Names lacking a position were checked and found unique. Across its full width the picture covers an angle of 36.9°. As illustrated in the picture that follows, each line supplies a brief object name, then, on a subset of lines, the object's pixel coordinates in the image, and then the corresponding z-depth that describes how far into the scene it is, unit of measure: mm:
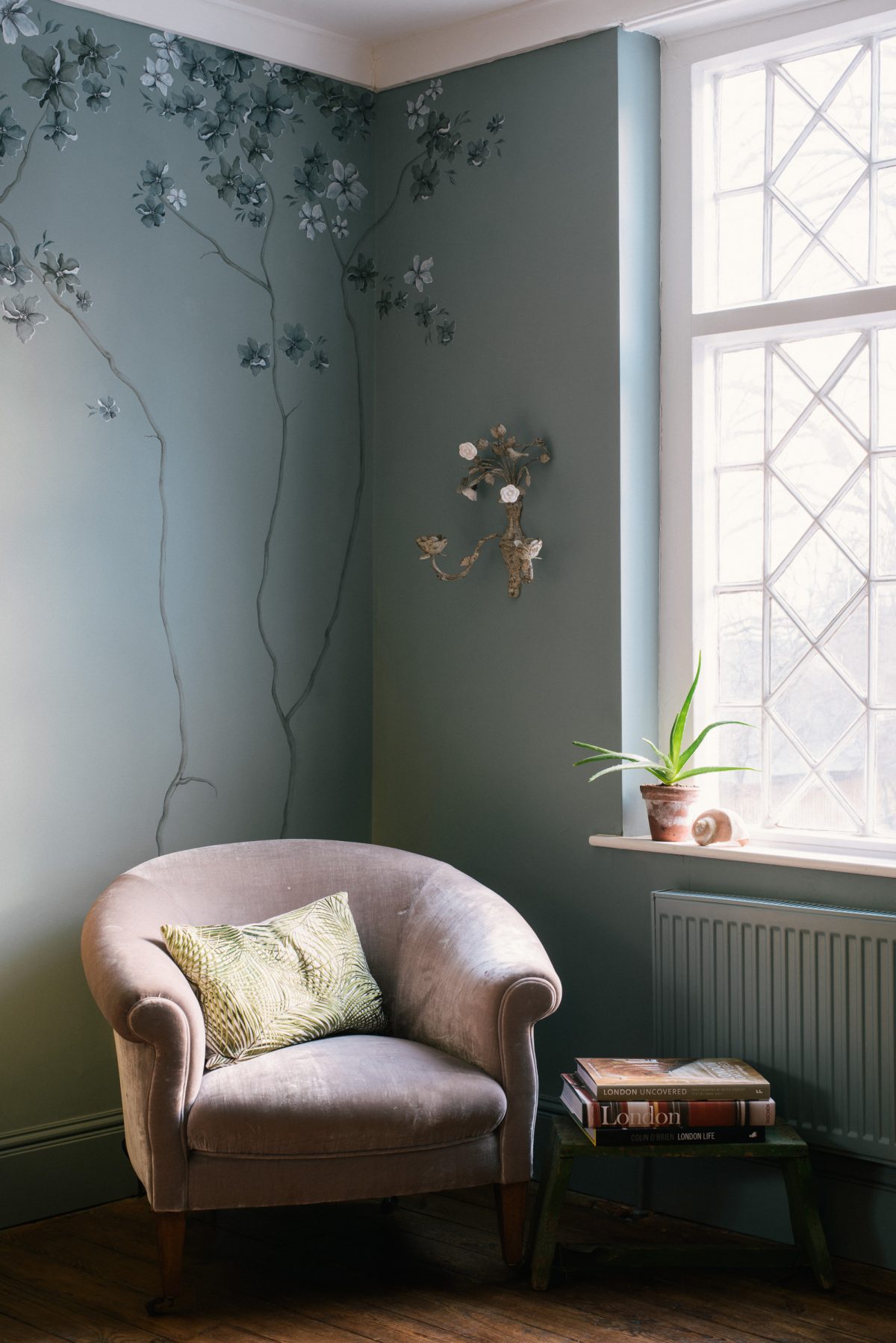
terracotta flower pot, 2875
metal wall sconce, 3086
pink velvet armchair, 2307
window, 2785
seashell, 2826
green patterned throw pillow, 2531
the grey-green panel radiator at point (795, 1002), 2547
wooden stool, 2463
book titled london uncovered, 2473
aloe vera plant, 2848
